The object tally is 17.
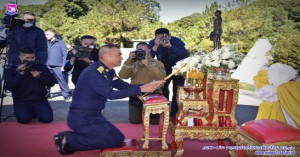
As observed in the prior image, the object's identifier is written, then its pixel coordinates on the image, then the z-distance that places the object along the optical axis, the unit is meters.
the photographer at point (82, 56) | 5.33
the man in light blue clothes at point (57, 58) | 7.86
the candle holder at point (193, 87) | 3.61
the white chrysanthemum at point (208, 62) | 3.72
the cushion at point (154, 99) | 3.46
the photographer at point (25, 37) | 5.51
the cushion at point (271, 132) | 2.92
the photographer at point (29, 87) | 5.08
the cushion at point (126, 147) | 3.32
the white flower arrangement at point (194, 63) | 3.74
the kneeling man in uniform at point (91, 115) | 3.40
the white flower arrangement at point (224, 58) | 3.65
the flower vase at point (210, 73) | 3.71
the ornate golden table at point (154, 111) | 3.44
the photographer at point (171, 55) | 5.68
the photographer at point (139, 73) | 5.00
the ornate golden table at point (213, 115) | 3.43
